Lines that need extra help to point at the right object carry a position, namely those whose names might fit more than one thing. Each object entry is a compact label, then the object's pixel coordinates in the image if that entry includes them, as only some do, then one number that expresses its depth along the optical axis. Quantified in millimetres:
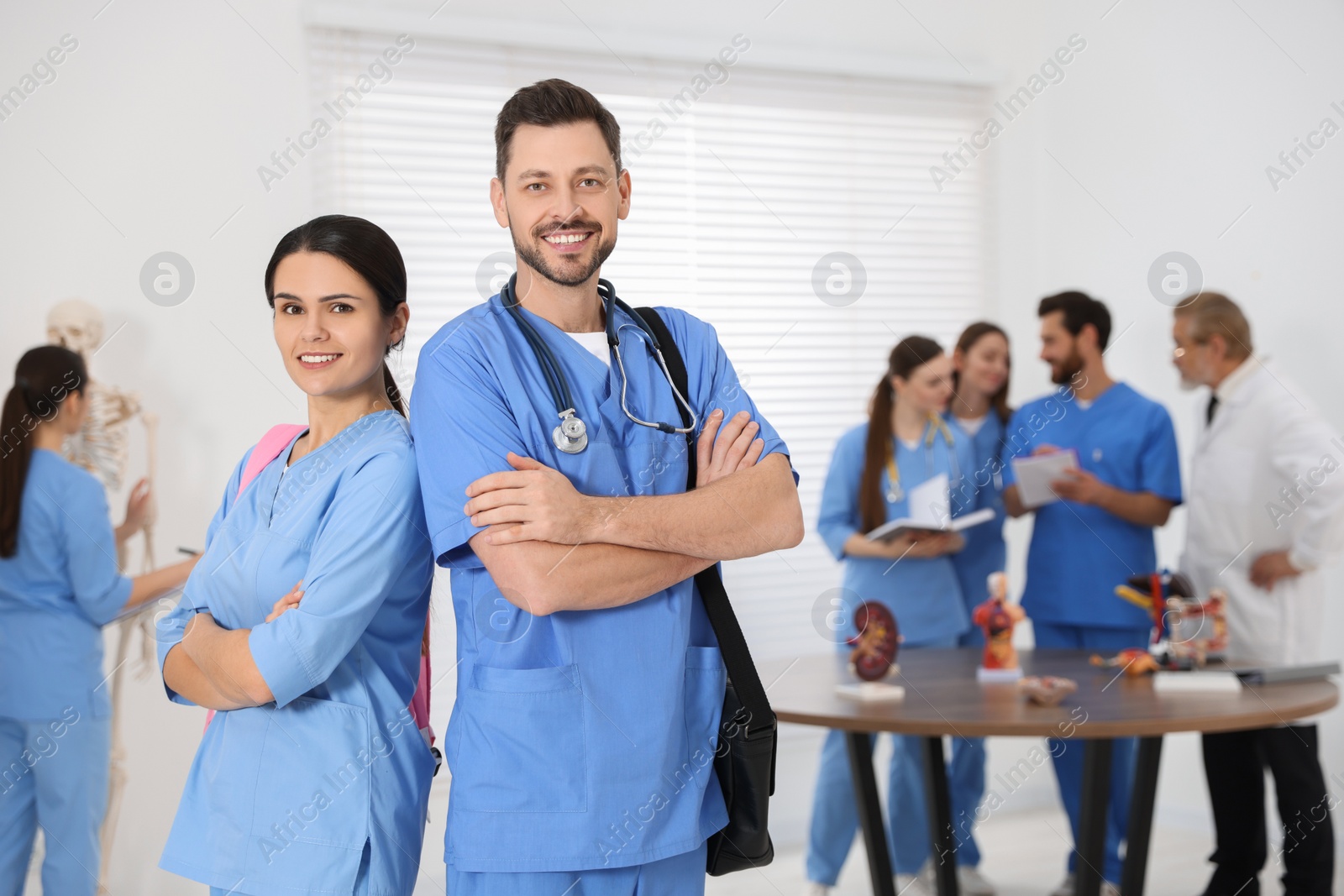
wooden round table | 2084
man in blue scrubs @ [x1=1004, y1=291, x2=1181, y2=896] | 3158
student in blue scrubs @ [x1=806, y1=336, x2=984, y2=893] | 3174
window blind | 3564
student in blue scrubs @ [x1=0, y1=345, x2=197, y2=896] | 2574
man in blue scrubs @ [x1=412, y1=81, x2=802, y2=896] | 1332
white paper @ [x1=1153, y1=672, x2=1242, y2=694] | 2400
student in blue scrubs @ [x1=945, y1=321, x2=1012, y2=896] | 3428
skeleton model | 3012
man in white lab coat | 2832
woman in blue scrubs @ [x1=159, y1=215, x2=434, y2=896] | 1280
